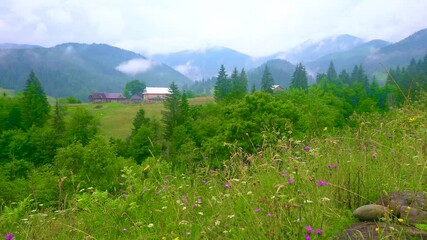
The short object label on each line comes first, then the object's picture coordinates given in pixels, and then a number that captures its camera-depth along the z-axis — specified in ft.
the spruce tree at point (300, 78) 283.59
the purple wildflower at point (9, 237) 12.45
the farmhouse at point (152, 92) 530.27
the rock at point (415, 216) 10.30
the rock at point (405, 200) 10.96
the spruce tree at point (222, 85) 252.62
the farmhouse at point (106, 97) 501.97
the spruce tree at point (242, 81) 236.41
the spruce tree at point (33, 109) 178.60
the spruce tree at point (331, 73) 375.86
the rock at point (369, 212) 10.80
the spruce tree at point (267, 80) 246.00
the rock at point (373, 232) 9.45
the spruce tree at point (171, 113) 158.81
